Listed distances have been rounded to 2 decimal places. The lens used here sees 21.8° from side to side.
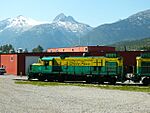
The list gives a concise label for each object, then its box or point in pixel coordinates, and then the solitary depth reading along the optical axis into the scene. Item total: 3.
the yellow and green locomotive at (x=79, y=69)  50.81
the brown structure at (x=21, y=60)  82.81
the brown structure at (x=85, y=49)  119.03
